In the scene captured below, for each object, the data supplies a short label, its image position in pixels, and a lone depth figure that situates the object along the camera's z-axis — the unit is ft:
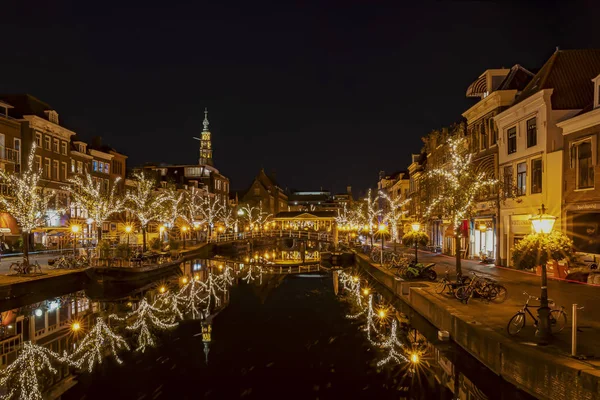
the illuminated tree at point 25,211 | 102.89
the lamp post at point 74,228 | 127.85
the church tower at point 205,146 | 421.59
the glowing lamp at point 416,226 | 98.87
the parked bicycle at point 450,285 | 65.21
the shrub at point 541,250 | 42.78
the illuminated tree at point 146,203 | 154.10
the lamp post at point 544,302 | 40.06
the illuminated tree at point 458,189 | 74.43
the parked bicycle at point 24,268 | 94.73
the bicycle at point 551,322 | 43.01
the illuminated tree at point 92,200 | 142.54
